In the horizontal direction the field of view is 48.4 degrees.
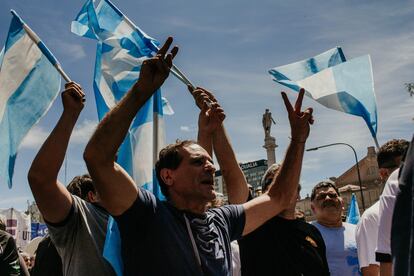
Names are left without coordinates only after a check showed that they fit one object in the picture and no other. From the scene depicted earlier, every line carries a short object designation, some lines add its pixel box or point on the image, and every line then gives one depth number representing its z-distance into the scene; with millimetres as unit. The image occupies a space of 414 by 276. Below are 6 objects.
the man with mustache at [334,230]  4105
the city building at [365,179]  49406
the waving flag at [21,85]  3959
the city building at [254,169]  91625
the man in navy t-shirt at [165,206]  2096
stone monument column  48806
